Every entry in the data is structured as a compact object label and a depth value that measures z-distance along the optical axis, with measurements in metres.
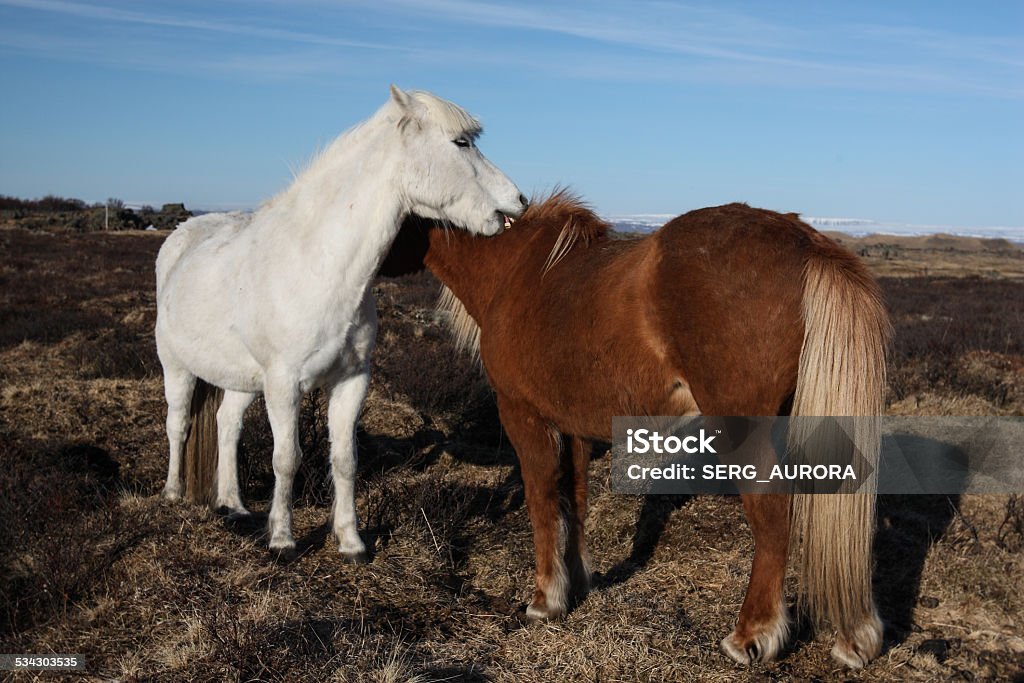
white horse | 3.71
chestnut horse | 2.76
